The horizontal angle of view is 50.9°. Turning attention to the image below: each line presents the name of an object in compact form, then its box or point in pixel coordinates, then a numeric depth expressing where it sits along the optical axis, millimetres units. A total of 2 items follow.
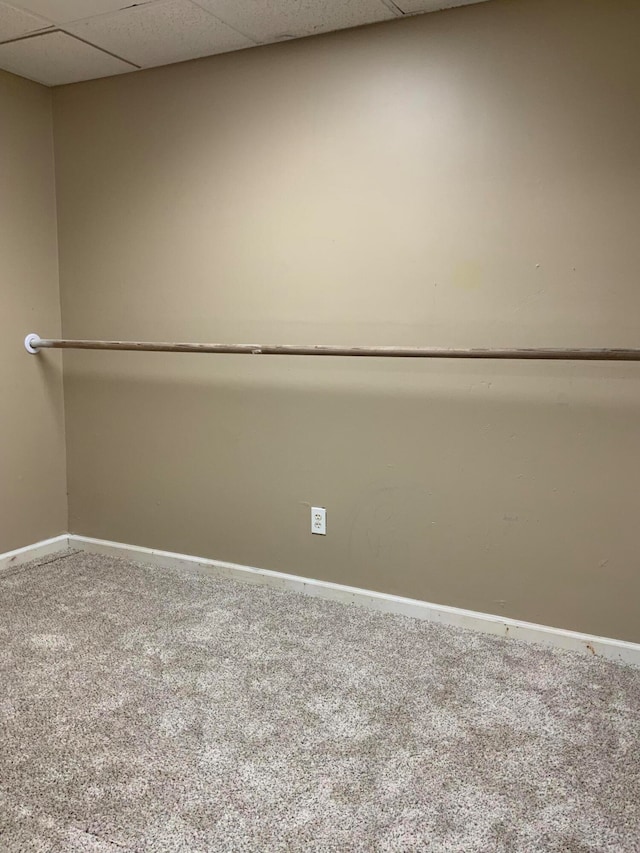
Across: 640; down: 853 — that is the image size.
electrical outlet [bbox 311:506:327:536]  2482
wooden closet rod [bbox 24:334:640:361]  1812
